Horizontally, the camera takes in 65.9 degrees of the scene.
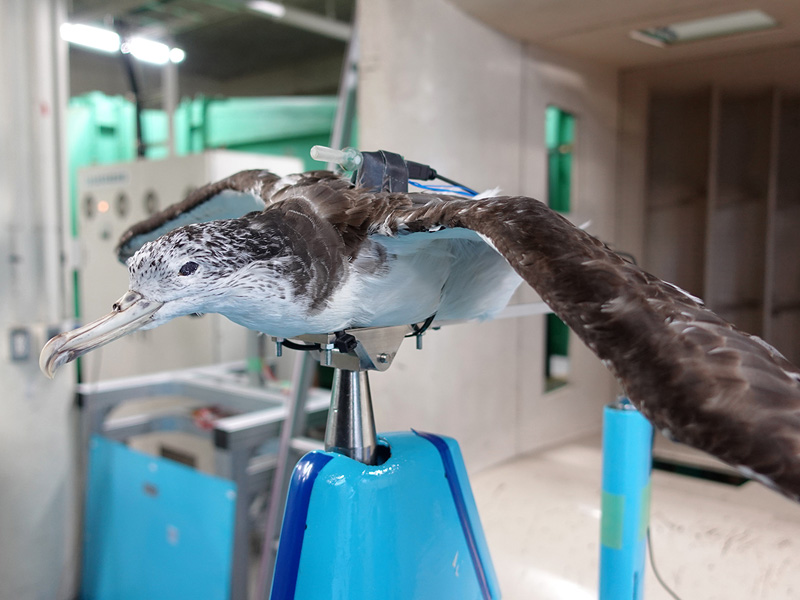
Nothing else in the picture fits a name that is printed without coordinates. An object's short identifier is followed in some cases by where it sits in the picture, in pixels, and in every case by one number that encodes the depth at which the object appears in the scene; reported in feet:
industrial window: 6.75
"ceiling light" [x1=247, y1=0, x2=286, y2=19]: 9.50
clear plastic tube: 1.79
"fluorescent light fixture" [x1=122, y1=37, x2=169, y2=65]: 11.50
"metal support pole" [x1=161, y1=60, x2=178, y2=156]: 9.50
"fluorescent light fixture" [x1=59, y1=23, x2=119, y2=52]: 11.59
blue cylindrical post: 2.54
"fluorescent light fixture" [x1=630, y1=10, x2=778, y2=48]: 5.15
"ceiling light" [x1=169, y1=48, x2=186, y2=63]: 10.87
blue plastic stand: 1.77
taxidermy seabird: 1.18
